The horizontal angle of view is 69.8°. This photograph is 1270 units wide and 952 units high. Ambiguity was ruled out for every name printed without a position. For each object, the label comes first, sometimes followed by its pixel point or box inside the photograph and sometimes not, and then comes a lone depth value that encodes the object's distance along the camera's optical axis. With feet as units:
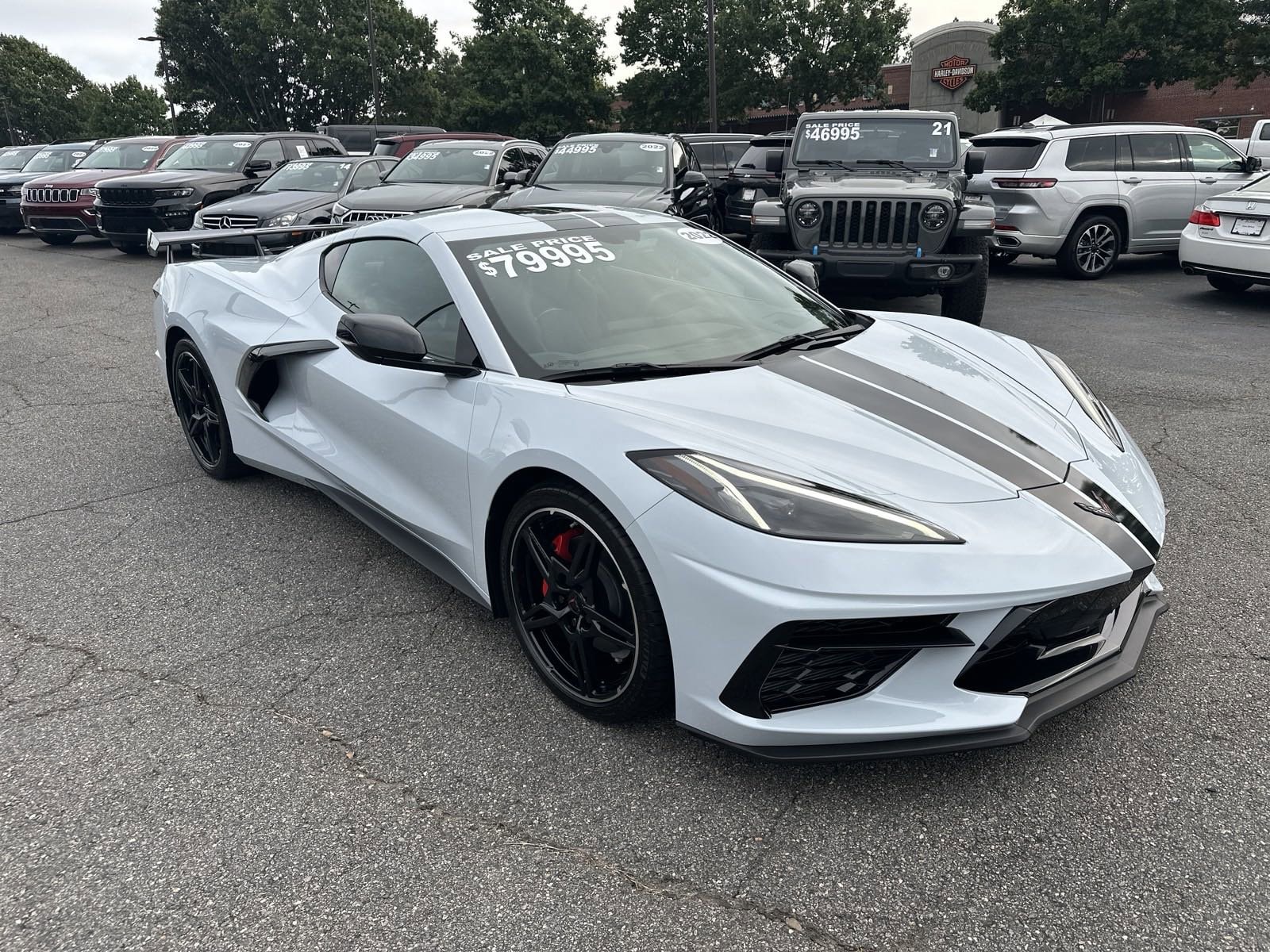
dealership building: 119.96
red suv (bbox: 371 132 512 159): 49.75
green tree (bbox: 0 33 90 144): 234.17
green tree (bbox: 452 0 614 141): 127.85
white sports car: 6.95
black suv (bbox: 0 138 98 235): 55.26
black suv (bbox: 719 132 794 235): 37.11
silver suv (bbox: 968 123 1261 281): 34.01
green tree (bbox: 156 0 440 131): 148.15
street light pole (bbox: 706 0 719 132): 84.33
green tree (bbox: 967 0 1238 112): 96.78
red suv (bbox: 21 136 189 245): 46.21
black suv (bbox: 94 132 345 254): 41.55
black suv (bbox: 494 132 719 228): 30.58
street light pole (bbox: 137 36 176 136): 155.33
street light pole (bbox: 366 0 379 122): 116.88
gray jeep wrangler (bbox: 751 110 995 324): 23.75
